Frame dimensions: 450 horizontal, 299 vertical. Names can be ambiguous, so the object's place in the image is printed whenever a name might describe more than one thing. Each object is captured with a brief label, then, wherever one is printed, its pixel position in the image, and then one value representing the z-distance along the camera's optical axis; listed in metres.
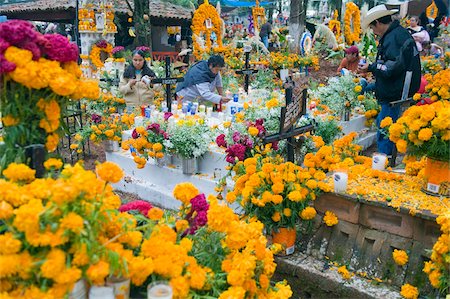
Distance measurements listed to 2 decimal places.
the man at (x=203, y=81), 6.54
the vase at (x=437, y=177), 3.20
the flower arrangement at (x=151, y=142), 5.03
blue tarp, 23.03
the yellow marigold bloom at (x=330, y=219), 3.42
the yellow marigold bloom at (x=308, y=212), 3.36
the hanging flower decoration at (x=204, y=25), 12.09
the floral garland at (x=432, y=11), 17.59
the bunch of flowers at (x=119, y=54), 12.31
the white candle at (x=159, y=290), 1.95
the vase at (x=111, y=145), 6.01
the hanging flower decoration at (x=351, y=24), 16.48
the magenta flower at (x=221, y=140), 4.48
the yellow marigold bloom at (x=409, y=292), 2.99
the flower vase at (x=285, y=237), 3.51
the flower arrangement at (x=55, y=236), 1.71
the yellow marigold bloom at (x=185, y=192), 2.49
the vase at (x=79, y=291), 1.86
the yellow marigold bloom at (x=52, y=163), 2.09
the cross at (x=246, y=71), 8.03
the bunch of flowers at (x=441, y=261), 2.68
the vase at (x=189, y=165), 5.09
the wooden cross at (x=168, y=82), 6.61
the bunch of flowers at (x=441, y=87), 4.40
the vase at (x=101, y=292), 1.90
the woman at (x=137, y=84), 6.93
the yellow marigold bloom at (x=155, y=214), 2.31
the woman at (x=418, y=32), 12.07
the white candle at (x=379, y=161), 3.89
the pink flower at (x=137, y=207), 2.53
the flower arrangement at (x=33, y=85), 2.01
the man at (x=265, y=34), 19.89
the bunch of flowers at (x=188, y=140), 4.95
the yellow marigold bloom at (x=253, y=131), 4.00
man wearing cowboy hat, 5.23
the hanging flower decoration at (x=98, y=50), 11.32
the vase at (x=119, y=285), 1.94
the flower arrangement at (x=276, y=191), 3.35
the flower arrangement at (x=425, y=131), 3.02
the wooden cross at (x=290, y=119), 3.98
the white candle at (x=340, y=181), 3.38
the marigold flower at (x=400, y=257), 3.06
